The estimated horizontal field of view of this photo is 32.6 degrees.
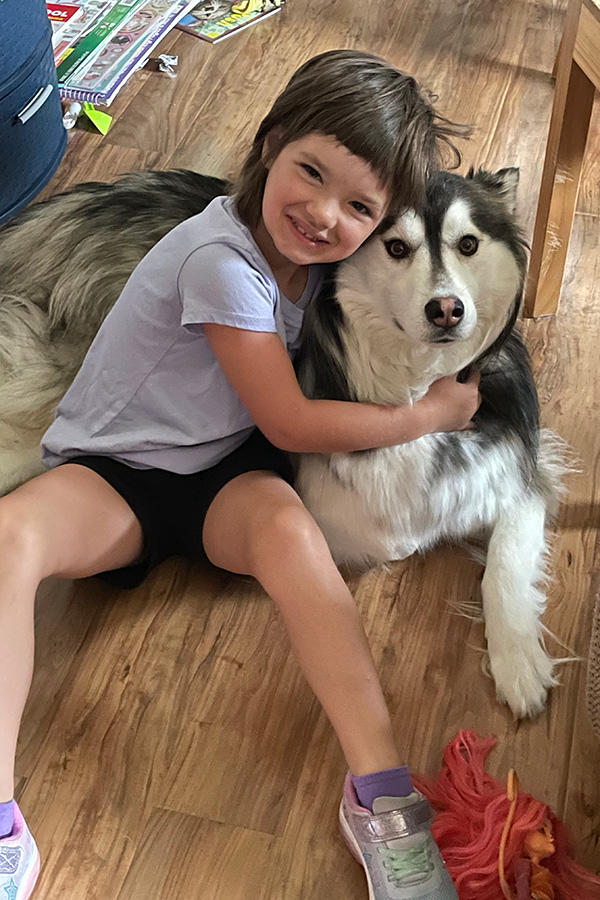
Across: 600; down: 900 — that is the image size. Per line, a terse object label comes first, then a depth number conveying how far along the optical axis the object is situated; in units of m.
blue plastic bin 2.11
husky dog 1.39
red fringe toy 1.25
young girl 1.30
